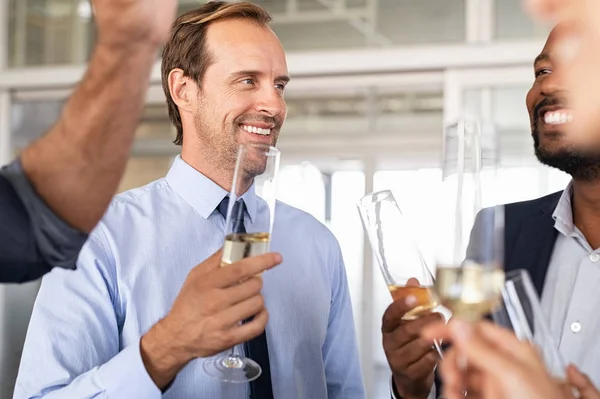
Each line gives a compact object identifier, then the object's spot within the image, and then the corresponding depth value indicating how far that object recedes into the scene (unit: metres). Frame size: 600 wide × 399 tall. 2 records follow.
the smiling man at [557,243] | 1.92
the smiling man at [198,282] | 1.77
